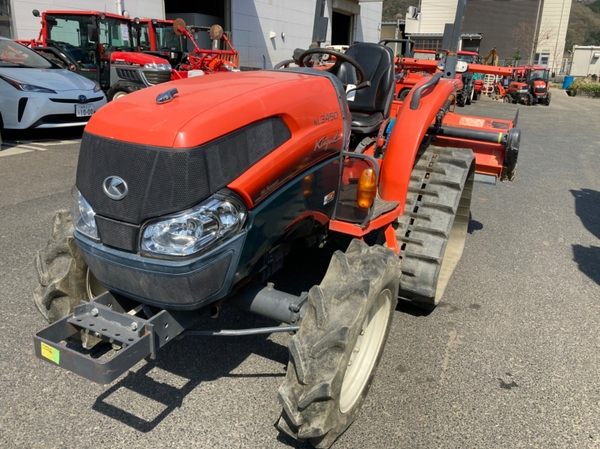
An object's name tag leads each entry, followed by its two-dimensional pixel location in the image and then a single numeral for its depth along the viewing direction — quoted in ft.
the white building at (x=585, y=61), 169.27
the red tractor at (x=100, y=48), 35.45
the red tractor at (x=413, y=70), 16.07
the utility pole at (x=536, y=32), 160.15
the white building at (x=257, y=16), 51.93
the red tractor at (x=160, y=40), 40.88
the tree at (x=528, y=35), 179.54
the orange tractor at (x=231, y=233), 6.73
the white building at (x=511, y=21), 191.21
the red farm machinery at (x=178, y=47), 41.60
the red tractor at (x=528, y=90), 78.28
